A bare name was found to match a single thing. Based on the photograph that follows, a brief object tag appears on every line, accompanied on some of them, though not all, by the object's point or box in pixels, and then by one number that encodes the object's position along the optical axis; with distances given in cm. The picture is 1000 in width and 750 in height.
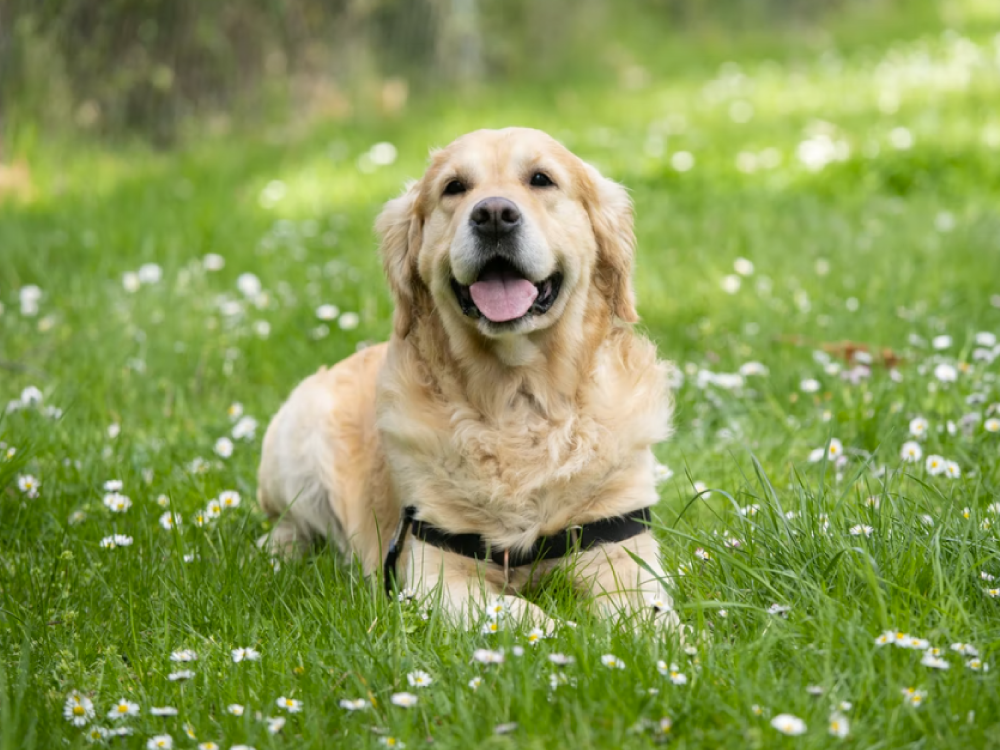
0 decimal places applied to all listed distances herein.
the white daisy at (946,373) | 391
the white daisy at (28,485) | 343
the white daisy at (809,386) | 414
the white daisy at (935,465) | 333
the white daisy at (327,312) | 509
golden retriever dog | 302
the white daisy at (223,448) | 401
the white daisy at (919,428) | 364
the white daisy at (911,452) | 340
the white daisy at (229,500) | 354
